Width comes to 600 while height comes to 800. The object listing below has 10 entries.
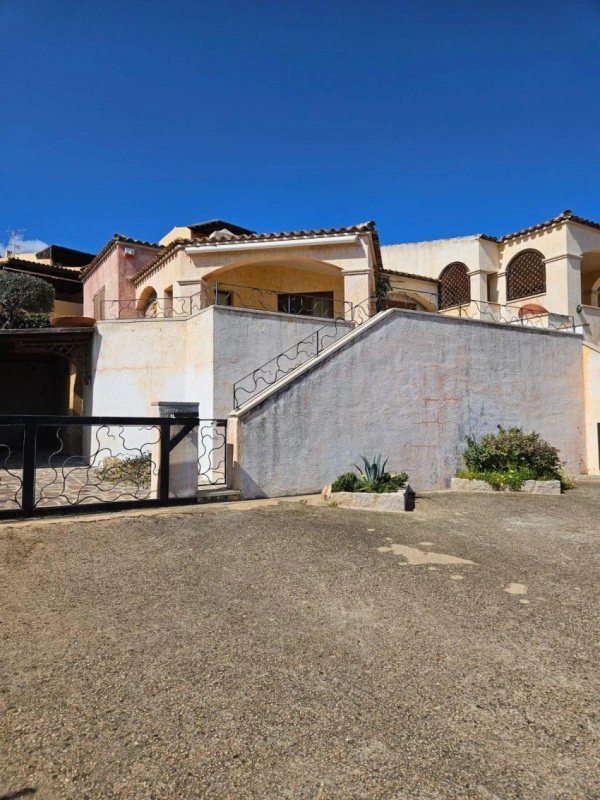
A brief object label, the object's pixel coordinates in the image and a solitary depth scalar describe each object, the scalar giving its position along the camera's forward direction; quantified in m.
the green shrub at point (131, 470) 9.73
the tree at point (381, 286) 17.14
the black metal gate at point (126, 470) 6.42
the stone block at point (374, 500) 7.57
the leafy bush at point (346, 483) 8.08
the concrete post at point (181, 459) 7.36
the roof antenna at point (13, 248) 28.06
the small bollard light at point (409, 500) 7.73
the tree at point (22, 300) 16.56
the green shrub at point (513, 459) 9.91
